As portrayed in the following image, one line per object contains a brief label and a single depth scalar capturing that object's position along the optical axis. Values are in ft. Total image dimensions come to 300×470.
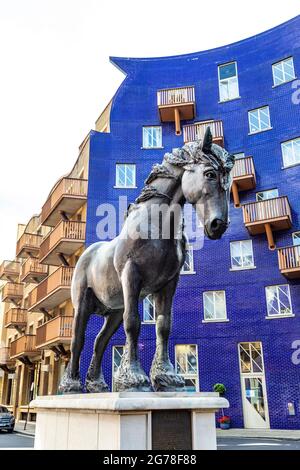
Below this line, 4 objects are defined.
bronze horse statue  11.91
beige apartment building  75.46
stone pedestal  10.24
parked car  68.59
